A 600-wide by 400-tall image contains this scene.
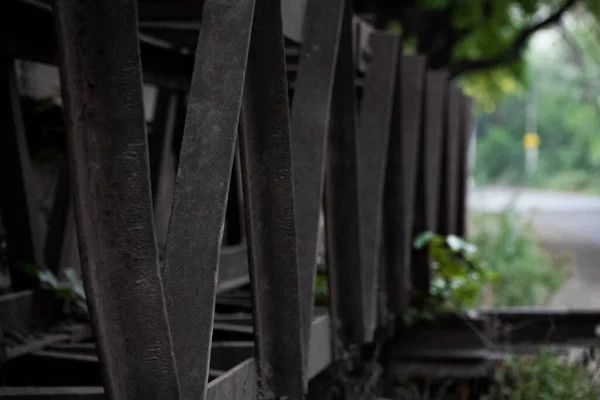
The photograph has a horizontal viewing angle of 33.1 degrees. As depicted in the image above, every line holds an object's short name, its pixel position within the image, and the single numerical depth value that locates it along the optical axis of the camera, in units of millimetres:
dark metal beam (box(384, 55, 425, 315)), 5527
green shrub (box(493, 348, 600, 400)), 5832
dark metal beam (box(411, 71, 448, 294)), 6754
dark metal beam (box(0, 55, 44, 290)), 4711
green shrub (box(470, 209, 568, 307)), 10648
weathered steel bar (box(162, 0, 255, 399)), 2408
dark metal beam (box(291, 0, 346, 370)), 3598
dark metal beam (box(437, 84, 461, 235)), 8594
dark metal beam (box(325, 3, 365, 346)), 4188
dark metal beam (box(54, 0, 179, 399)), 1997
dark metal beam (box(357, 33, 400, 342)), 4645
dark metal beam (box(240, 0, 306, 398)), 2998
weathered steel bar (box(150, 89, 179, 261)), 6664
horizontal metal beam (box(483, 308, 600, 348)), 6996
